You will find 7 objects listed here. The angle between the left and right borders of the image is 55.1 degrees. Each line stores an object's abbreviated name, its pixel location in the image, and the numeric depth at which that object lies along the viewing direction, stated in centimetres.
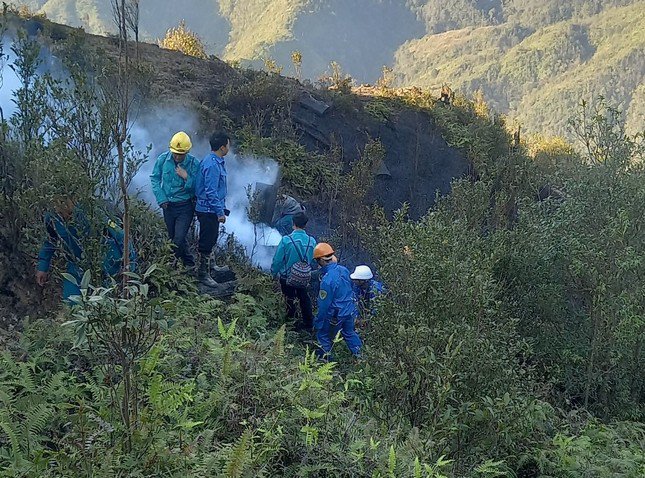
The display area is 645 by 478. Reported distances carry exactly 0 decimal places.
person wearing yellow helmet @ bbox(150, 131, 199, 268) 656
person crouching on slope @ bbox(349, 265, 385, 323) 600
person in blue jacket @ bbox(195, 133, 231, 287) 650
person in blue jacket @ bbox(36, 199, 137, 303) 514
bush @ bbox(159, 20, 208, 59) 1528
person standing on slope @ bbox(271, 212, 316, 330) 672
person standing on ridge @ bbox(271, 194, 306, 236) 841
